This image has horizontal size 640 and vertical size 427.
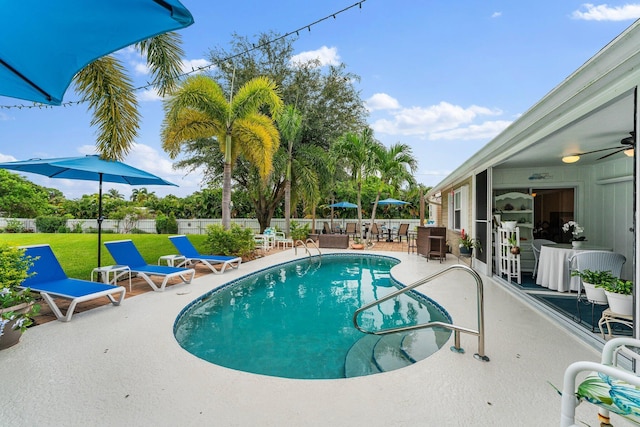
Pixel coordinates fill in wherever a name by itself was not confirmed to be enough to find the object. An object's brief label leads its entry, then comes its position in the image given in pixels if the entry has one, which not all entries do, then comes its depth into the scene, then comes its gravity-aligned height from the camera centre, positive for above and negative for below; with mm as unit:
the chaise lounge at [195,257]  8430 -1141
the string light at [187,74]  7485 +4873
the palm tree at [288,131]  15367 +4334
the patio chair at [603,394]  1506 -915
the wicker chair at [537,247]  7086 -662
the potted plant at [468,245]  8686 -786
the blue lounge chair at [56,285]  4660 -1148
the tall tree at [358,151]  13625 +2919
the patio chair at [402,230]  17500 -724
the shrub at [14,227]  22656 -897
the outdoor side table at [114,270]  6246 -1102
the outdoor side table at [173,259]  7893 -1115
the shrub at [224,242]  10094 -840
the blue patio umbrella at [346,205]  19814 +760
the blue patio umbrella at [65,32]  1846 +1234
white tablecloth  5996 -995
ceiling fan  4900 +1310
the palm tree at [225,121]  10484 +3374
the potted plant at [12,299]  3703 -1095
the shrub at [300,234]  16209 -911
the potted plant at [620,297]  3525 -904
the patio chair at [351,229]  18484 -722
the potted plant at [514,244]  7040 -598
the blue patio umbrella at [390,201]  17817 +905
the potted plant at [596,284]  4046 -861
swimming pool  3797 -1732
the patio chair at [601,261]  4891 -677
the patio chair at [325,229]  17812 -714
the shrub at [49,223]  22844 -636
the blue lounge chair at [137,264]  6496 -1092
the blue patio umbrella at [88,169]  5621 +912
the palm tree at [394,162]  13543 +2398
